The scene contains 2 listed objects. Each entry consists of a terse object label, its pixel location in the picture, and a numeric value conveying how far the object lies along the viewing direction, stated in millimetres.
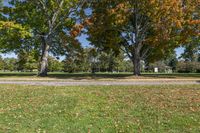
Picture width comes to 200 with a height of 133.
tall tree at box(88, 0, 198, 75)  11429
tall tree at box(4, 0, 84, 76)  14332
